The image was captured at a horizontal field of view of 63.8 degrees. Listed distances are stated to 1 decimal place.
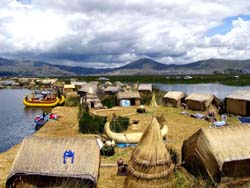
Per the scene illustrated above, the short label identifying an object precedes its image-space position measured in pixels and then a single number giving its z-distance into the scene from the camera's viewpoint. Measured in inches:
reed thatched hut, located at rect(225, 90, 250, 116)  572.8
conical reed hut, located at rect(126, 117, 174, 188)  210.6
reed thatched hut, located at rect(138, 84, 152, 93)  972.2
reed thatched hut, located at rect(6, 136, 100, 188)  211.4
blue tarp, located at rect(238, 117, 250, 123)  437.0
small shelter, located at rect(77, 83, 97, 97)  994.0
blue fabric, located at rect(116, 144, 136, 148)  356.7
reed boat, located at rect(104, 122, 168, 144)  360.0
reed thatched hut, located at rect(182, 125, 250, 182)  226.8
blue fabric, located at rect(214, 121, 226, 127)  438.6
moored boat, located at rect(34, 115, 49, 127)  547.4
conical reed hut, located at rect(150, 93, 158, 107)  675.1
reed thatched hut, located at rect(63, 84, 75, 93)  1278.0
